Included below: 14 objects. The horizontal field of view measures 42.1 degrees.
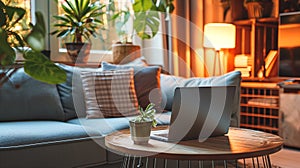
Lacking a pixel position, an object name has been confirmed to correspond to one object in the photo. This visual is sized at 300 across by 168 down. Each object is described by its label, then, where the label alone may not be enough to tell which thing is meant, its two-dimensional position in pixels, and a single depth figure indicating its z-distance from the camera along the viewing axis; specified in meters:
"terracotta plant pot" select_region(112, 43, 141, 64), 3.50
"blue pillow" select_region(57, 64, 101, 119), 2.74
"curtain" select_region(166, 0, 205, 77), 3.99
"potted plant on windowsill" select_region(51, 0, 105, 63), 3.15
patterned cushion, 2.70
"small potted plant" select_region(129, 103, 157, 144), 1.60
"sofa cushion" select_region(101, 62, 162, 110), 2.97
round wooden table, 1.44
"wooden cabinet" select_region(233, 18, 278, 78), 4.15
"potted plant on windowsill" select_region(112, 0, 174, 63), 3.50
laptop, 1.58
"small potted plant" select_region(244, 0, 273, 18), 4.14
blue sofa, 1.99
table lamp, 3.97
